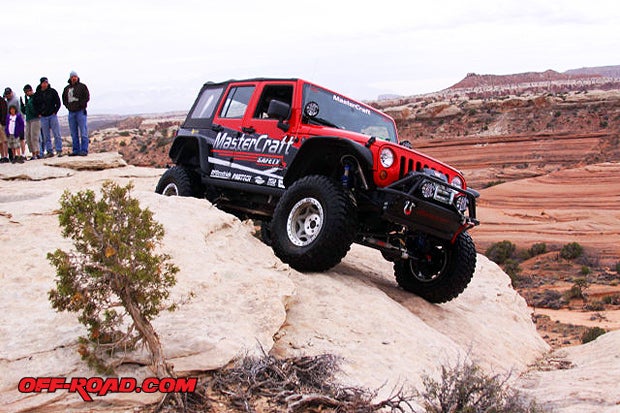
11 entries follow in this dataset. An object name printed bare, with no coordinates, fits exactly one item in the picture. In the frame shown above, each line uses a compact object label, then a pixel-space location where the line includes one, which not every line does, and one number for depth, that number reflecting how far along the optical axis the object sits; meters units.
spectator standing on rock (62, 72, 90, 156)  12.53
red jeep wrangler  5.98
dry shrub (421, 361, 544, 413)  3.66
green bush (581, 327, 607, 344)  9.93
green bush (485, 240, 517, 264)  19.05
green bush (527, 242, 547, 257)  19.27
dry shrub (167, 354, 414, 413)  3.40
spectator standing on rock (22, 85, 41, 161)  13.49
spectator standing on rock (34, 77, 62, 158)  13.02
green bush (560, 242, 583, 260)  18.39
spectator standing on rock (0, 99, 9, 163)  13.19
